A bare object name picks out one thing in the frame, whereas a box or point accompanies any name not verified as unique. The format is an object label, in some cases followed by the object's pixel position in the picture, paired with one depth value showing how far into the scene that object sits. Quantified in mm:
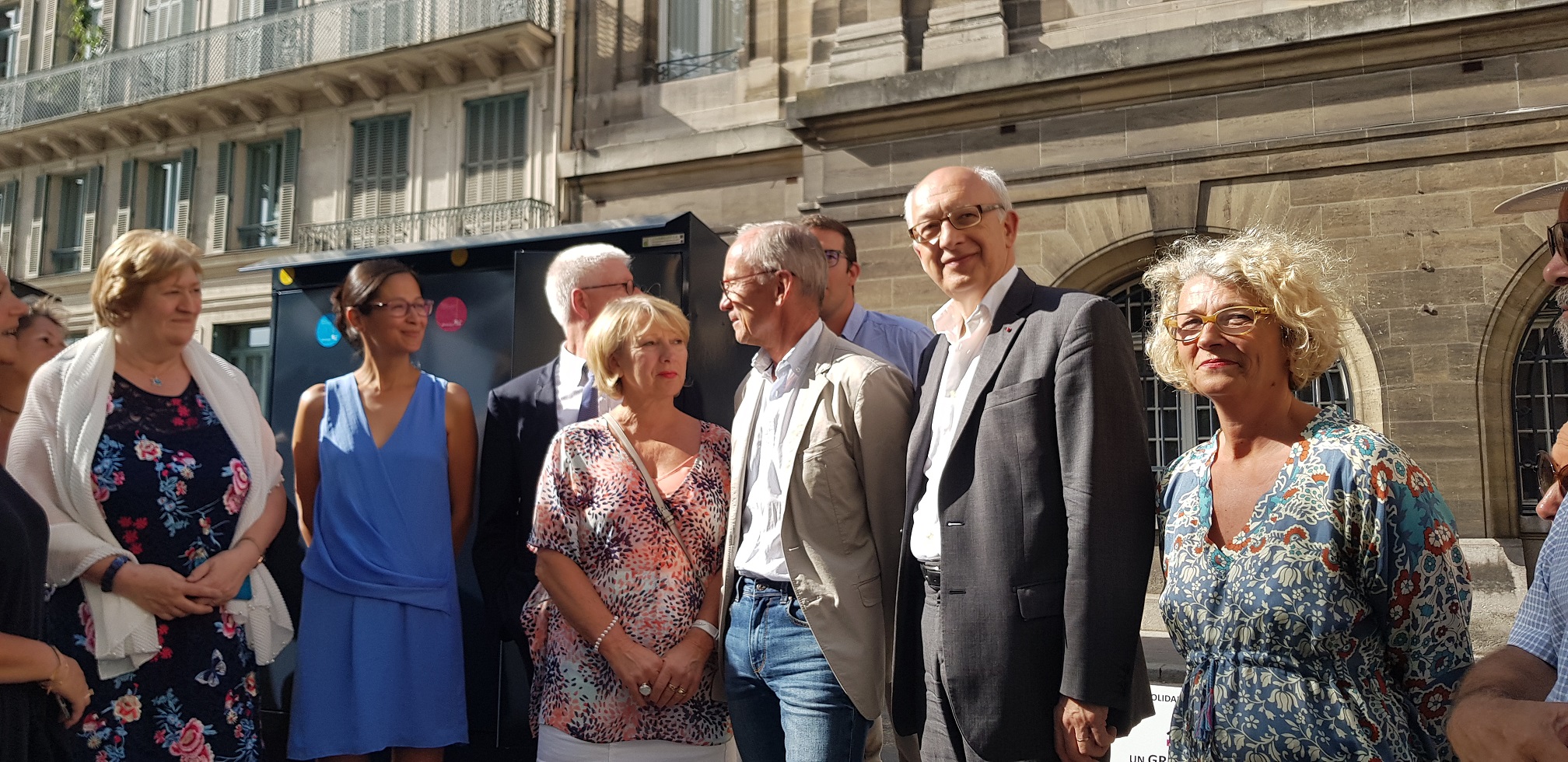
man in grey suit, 2529
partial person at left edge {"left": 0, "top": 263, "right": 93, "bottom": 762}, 2578
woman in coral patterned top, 3266
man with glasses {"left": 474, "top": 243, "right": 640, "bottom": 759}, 4098
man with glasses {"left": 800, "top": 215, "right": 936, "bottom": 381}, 4922
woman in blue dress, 3861
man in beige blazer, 2947
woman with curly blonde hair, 2154
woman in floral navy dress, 3232
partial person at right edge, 1586
